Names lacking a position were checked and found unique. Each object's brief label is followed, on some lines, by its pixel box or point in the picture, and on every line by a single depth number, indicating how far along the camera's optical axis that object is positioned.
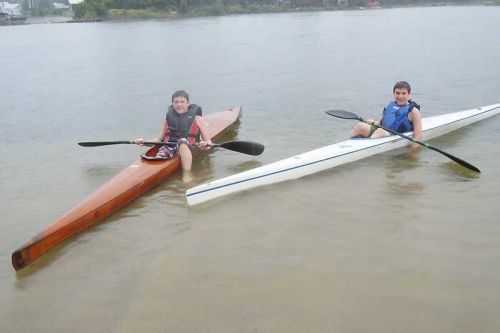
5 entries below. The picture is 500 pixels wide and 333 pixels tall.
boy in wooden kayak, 5.87
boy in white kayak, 6.15
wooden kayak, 3.79
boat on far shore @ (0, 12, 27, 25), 62.65
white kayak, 4.87
